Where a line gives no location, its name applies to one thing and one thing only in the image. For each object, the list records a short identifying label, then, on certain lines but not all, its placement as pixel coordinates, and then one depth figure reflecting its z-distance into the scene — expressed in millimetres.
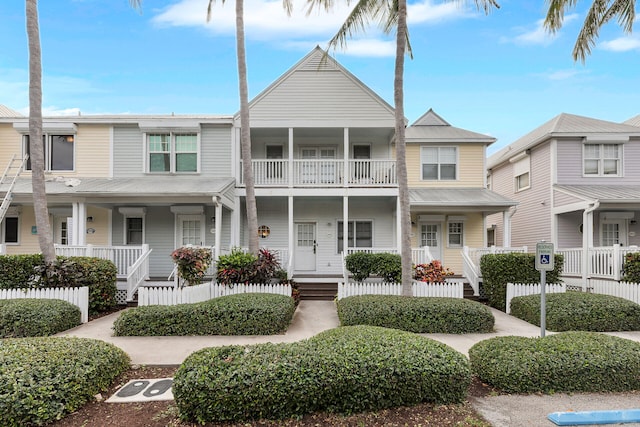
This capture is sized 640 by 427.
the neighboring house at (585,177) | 14023
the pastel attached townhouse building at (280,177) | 12930
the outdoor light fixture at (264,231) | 14242
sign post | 5997
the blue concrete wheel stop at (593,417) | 3529
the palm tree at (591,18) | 11766
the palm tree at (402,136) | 8961
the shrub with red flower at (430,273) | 10078
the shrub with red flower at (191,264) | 9117
